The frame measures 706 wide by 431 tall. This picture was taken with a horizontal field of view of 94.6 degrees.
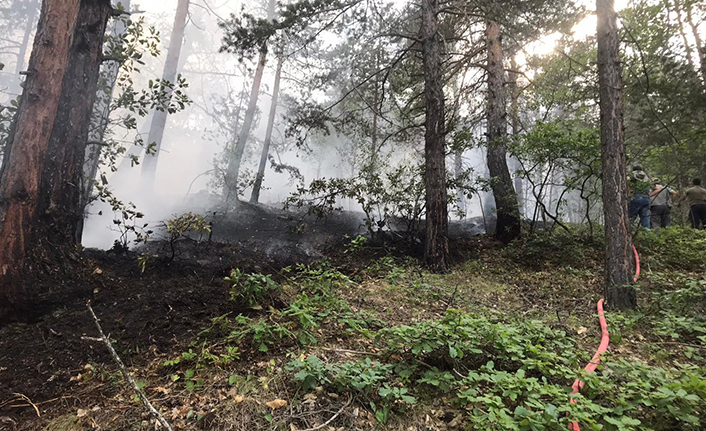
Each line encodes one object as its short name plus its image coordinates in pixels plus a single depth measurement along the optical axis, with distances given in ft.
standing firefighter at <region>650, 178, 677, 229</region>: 29.50
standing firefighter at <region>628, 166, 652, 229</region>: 25.32
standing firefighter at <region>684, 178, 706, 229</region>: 28.22
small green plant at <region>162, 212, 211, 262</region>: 17.01
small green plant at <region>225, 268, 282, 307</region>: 11.56
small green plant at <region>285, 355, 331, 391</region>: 7.50
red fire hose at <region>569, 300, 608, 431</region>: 6.43
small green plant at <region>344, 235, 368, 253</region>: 20.90
